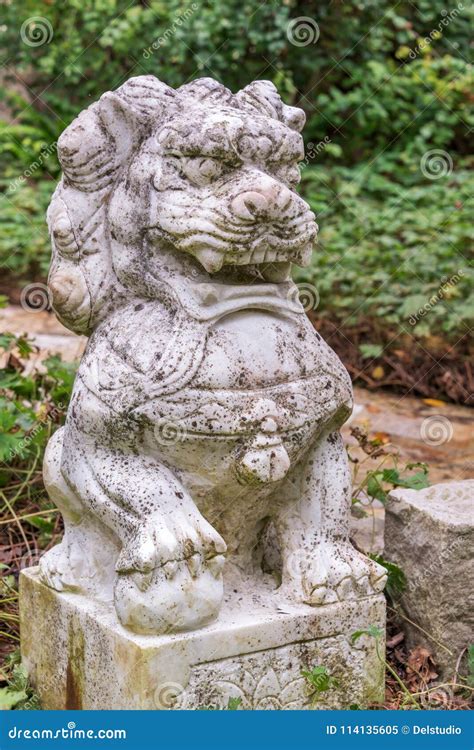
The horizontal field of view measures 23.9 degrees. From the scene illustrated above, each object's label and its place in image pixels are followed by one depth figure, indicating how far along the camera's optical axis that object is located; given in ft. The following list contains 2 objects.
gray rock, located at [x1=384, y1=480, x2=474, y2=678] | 10.99
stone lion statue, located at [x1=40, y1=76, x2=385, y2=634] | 8.73
